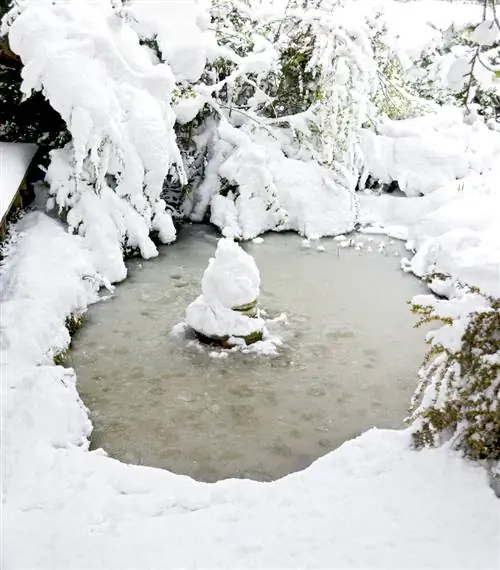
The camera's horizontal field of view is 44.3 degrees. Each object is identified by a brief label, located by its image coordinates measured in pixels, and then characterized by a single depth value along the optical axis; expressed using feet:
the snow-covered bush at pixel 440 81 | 35.37
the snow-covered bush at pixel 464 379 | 10.37
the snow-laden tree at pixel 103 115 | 22.62
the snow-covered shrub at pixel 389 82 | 32.40
